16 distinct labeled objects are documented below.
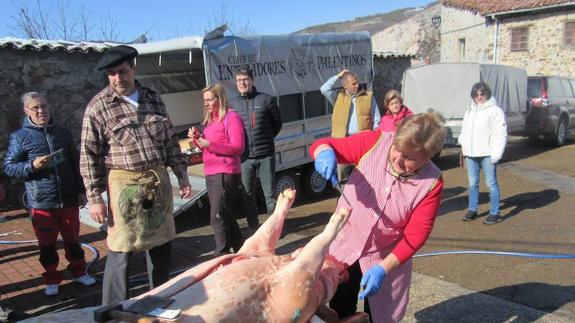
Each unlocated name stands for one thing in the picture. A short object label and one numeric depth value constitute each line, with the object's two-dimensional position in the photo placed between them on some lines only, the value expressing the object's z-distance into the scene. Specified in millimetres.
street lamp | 29831
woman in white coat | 5828
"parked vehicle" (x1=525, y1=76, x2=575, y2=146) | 12888
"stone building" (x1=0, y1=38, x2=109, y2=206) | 6992
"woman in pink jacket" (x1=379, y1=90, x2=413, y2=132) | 5926
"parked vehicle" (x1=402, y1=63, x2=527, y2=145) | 11172
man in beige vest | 5883
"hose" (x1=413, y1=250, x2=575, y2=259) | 4509
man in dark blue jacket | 4086
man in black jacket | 5301
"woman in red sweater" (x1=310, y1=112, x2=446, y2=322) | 2230
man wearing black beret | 2873
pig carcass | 1812
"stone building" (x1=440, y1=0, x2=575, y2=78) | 19375
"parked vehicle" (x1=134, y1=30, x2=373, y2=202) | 6535
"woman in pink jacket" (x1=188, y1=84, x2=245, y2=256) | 4492
